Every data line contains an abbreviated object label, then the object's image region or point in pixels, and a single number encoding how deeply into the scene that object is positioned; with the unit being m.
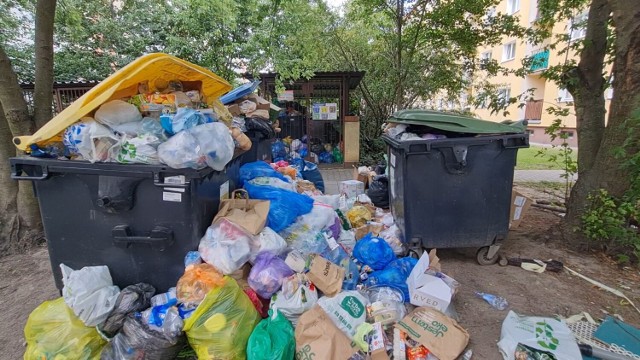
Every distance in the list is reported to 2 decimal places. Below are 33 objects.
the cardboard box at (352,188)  4.55
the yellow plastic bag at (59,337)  1.71
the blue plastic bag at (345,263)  2.36
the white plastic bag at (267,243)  2.15
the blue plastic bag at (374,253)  2.62
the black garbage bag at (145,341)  1.70
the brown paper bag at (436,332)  1.82
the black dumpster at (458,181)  2.71
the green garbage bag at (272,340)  1.70
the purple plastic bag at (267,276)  2.04
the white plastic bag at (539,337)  1.77
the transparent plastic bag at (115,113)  1.95
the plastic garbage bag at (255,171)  2.82
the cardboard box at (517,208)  3.32
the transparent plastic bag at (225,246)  1.97
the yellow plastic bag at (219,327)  1.70
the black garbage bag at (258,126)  3.49
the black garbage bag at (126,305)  1.79
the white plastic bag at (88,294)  1.72
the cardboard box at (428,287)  2.10
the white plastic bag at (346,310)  1.90
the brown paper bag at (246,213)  2.14
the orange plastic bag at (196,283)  1.83
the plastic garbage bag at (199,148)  1.85
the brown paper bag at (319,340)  1.73
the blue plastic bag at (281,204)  2.42
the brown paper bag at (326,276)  2.11
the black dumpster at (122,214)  1.91
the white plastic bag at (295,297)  1.97
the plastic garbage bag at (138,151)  1.88
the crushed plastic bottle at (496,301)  2.30
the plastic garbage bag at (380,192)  4.10
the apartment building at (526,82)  13.91
